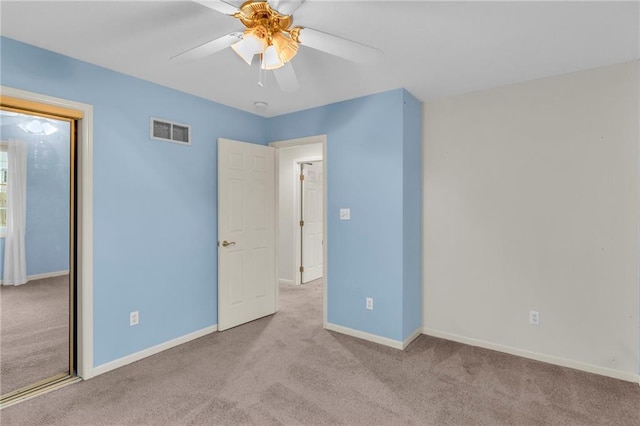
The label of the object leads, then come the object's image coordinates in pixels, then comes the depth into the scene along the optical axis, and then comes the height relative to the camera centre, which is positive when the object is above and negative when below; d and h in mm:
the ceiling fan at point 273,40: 1635 +912
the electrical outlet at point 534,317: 2892 -919
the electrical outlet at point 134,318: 2842 -899
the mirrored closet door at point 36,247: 2652 -300
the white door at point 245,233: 3541 -243
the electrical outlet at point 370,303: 3316 -908
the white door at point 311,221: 5672 -185
